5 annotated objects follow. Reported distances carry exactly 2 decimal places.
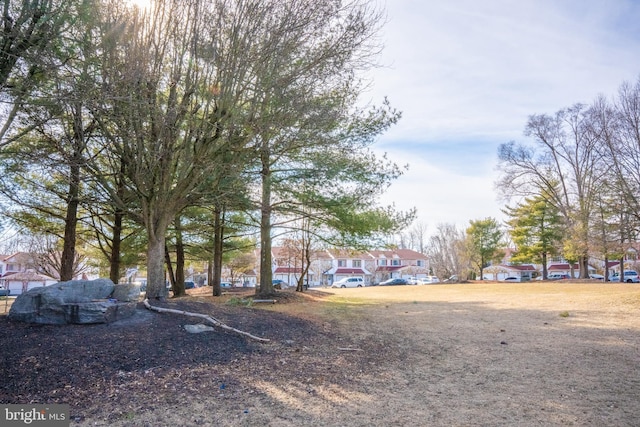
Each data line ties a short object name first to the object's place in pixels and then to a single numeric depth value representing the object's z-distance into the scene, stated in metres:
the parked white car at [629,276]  48.99
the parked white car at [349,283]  46.67
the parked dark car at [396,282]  48.62
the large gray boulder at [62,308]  6.37
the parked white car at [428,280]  50.02
